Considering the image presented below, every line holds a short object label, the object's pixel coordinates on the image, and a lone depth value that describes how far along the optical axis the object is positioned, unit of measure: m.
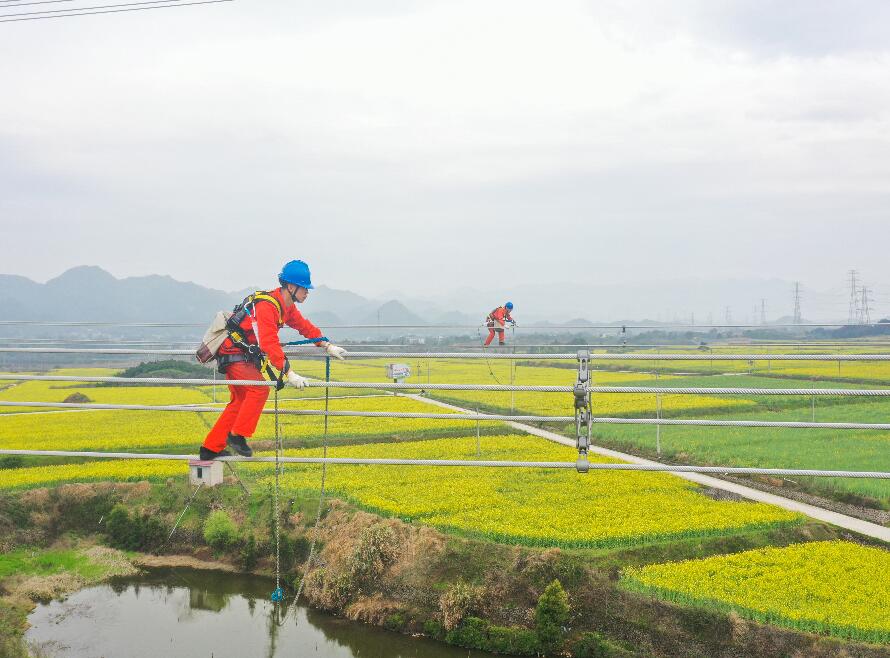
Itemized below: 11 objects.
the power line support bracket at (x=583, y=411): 5.24
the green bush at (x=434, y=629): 10.27
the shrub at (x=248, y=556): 12.73
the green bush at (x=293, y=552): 12.27
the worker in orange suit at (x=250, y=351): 6.37
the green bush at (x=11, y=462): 16.61
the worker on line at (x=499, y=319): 20.27
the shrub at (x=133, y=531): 13.54
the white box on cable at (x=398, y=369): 16.61
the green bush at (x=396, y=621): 10.56
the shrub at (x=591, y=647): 9.40
